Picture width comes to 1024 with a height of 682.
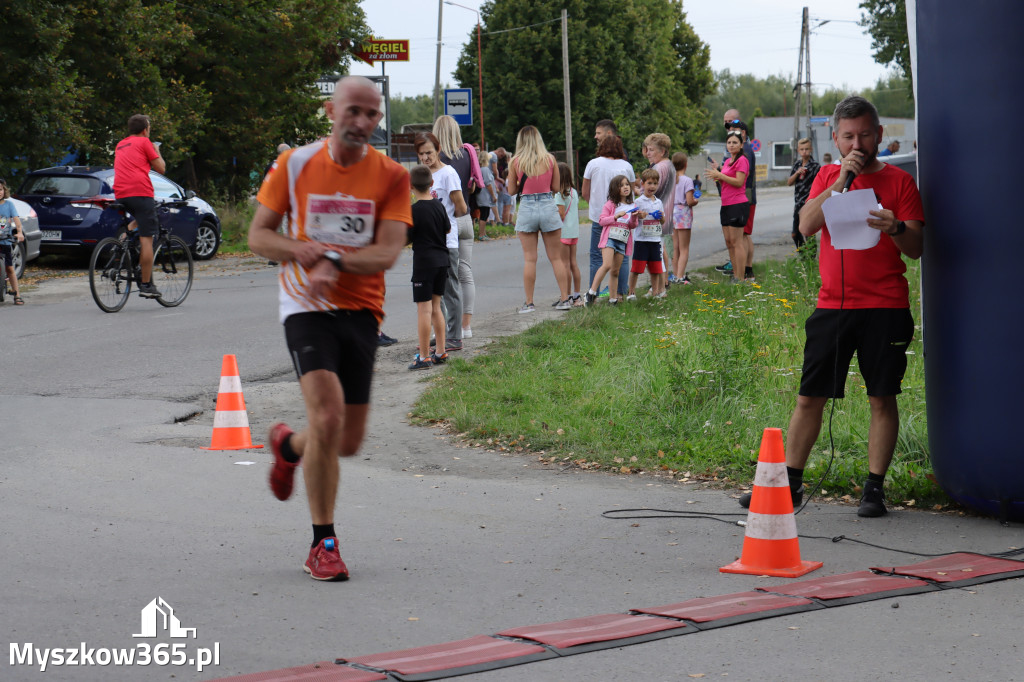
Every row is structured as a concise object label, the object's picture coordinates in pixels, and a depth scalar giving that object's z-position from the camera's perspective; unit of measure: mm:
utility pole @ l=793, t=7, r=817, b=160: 64481
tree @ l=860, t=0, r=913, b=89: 55781
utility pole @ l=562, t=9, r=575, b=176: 47125
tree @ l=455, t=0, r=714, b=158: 60500
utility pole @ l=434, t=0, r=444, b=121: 47381
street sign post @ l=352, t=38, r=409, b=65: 48688
